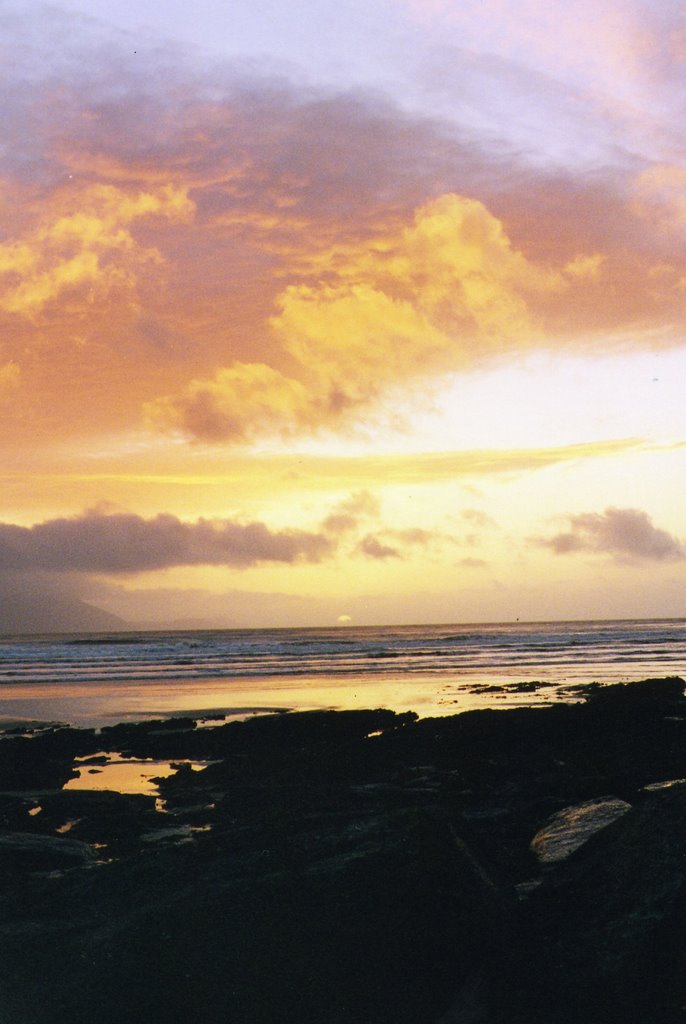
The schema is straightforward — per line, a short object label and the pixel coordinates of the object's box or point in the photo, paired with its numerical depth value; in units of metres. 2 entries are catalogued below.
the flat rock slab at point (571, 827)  9.25
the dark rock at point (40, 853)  9.58
